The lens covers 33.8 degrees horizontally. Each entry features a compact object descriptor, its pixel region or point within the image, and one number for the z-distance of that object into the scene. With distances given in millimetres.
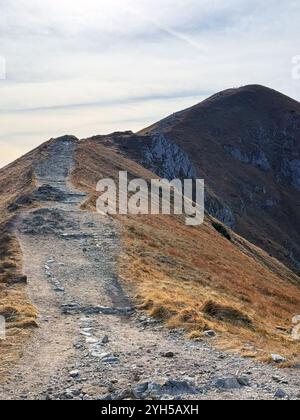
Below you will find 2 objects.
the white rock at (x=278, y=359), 13995
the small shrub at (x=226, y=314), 19430
